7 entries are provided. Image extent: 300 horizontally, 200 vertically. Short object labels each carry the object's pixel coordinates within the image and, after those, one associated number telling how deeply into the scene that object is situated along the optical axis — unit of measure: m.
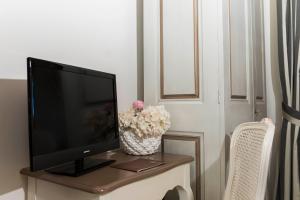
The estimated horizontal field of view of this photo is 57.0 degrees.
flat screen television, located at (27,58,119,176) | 0.98
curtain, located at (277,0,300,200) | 1.79
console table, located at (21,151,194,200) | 0.98
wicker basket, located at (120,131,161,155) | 1.50
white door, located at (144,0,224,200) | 1.54
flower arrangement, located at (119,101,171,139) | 1.46
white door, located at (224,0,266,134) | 1.64
